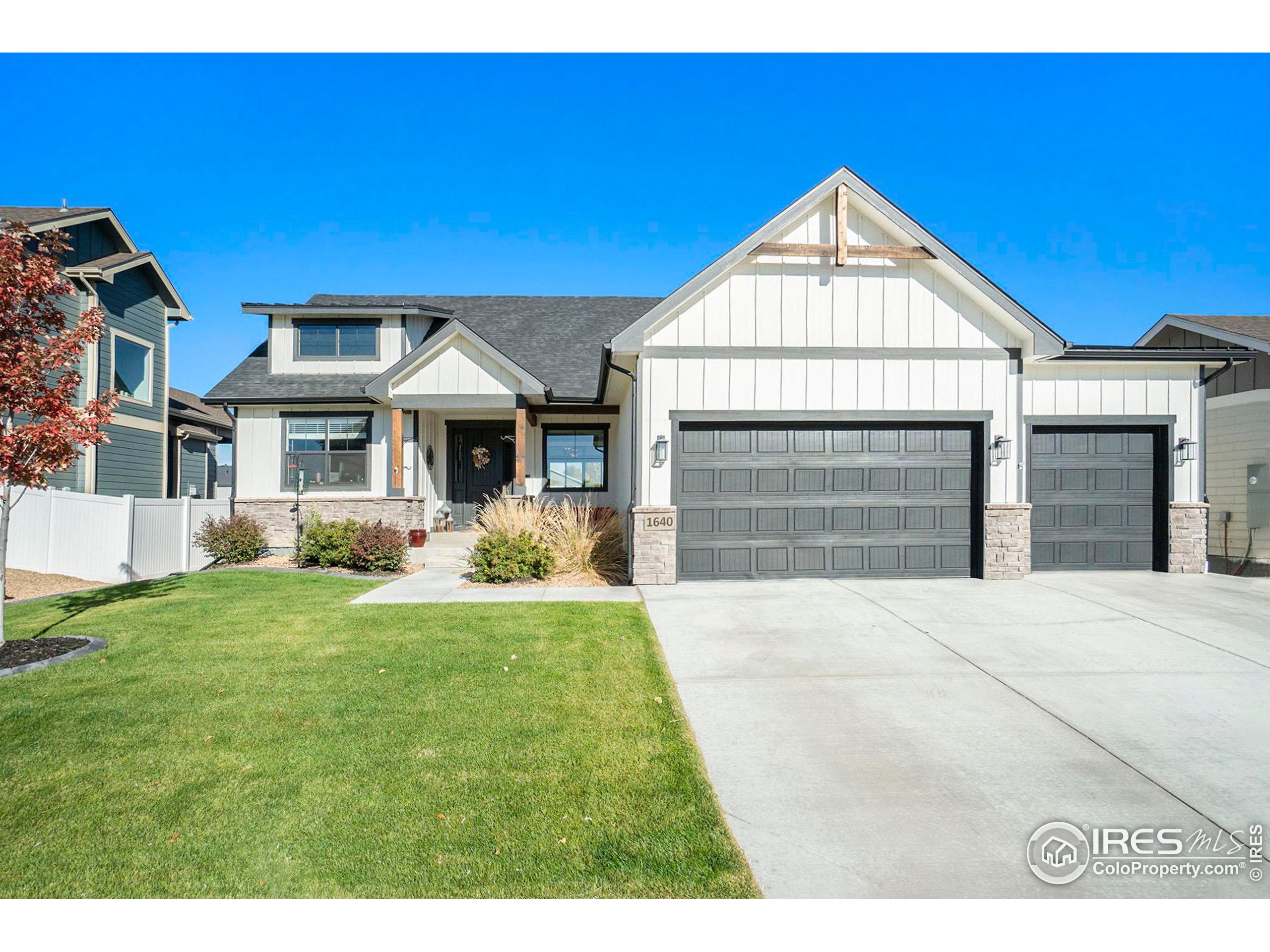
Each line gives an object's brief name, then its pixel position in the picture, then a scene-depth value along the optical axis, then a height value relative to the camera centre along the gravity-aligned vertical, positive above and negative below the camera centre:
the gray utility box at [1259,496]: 11.36 -0.04
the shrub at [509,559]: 9.41 -1.05
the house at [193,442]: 20.20 +1.52
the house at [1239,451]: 11.45 +0.80
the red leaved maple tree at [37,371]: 5.79 +1.07
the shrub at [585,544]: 10.24 -0.91
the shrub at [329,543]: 10.91 -0.97
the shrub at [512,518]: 9.96 -0.47
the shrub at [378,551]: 10.65 -1.05
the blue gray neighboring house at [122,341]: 13.84 +3.59
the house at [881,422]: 9.37 +1.06
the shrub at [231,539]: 11.61 -0.96
